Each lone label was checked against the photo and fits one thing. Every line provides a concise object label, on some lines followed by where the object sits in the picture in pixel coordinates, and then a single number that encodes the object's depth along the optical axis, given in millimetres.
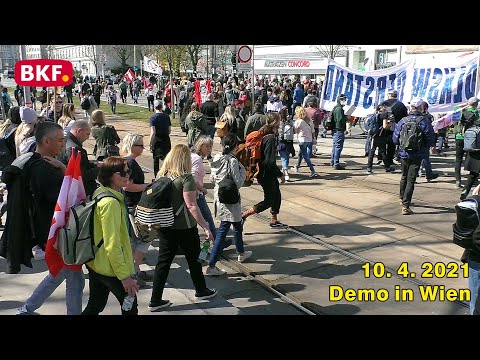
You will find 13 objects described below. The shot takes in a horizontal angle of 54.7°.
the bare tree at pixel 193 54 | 39738
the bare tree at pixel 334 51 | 38797
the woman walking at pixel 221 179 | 5363
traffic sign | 12295
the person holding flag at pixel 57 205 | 3590
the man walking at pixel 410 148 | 7508
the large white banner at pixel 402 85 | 10156
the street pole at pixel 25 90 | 10180
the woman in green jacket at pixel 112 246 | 3355
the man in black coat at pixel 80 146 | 4780
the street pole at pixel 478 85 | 9559
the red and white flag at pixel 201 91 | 15961
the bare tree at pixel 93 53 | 62231
